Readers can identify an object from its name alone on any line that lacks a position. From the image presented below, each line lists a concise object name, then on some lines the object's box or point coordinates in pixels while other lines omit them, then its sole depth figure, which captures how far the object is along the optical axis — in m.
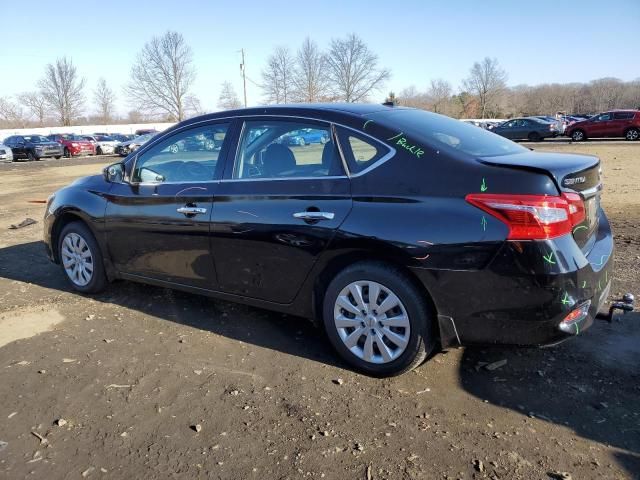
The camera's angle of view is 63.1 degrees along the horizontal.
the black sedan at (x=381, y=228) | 2.82
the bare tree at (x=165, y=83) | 74.12
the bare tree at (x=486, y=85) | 86.31
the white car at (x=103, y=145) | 40.00
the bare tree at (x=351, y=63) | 70.44
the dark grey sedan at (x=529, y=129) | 31.44
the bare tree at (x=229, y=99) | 76.19
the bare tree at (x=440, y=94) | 90.56
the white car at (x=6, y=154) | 33.75
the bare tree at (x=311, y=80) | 68.31
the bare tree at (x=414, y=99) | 88.06
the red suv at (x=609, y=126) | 27.23
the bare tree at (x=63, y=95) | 83.38
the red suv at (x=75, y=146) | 38.16
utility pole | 55.26
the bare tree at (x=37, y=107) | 88.06
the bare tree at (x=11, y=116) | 92.88
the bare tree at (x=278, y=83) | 68.31
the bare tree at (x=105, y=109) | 93.00
